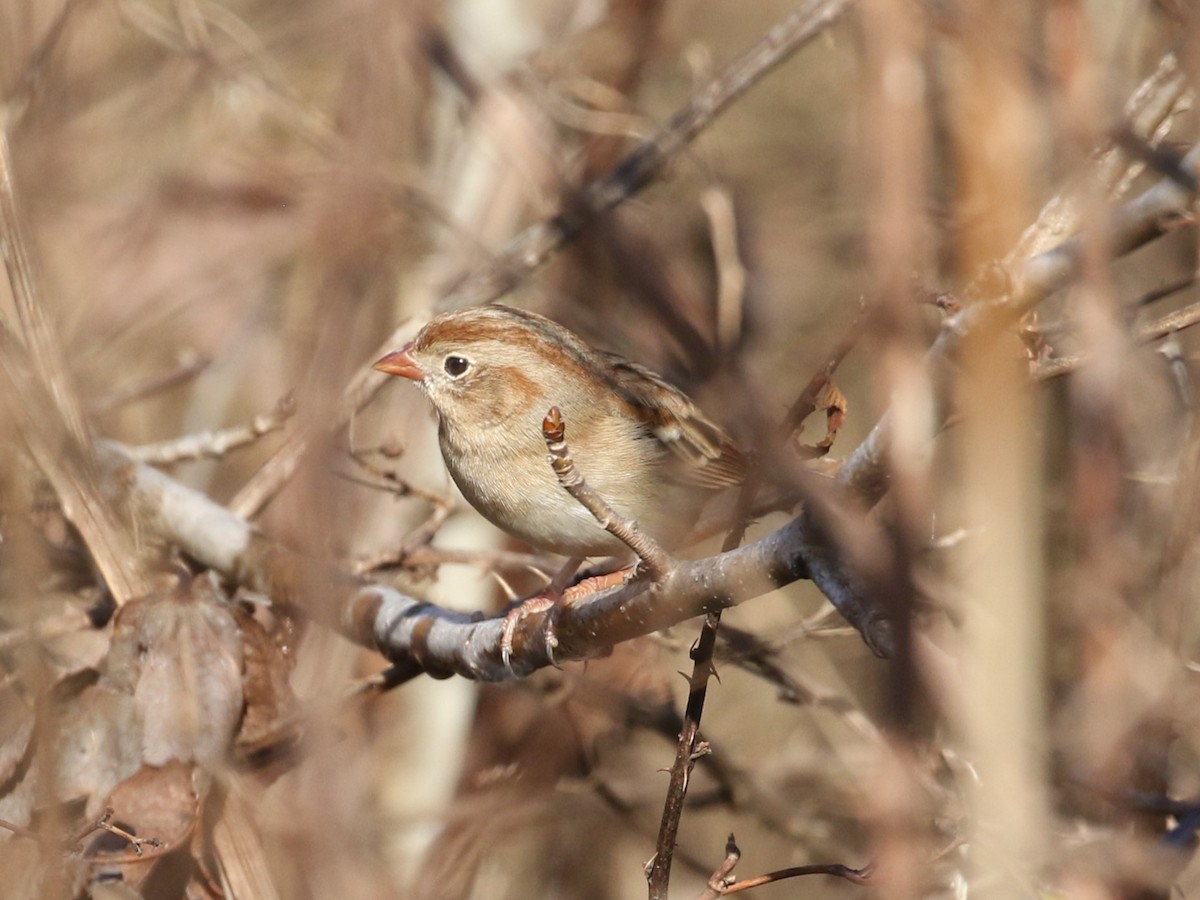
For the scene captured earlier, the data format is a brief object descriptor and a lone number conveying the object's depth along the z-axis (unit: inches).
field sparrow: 300.7
